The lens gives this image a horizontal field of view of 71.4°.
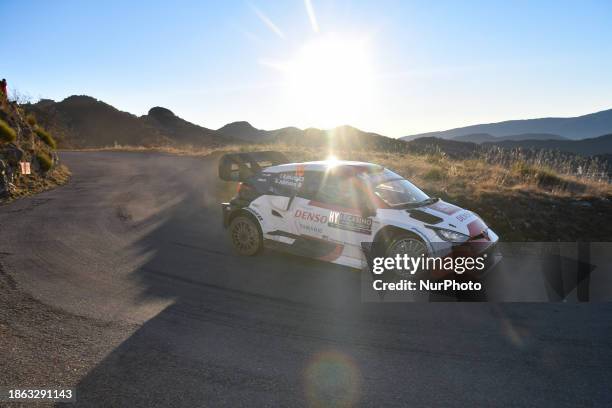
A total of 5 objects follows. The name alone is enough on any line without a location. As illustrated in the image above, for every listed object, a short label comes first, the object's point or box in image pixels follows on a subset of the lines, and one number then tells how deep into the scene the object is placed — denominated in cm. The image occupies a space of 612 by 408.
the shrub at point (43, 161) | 1521
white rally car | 607
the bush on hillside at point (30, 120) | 1916
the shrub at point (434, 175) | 1373
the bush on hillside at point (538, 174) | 1352
